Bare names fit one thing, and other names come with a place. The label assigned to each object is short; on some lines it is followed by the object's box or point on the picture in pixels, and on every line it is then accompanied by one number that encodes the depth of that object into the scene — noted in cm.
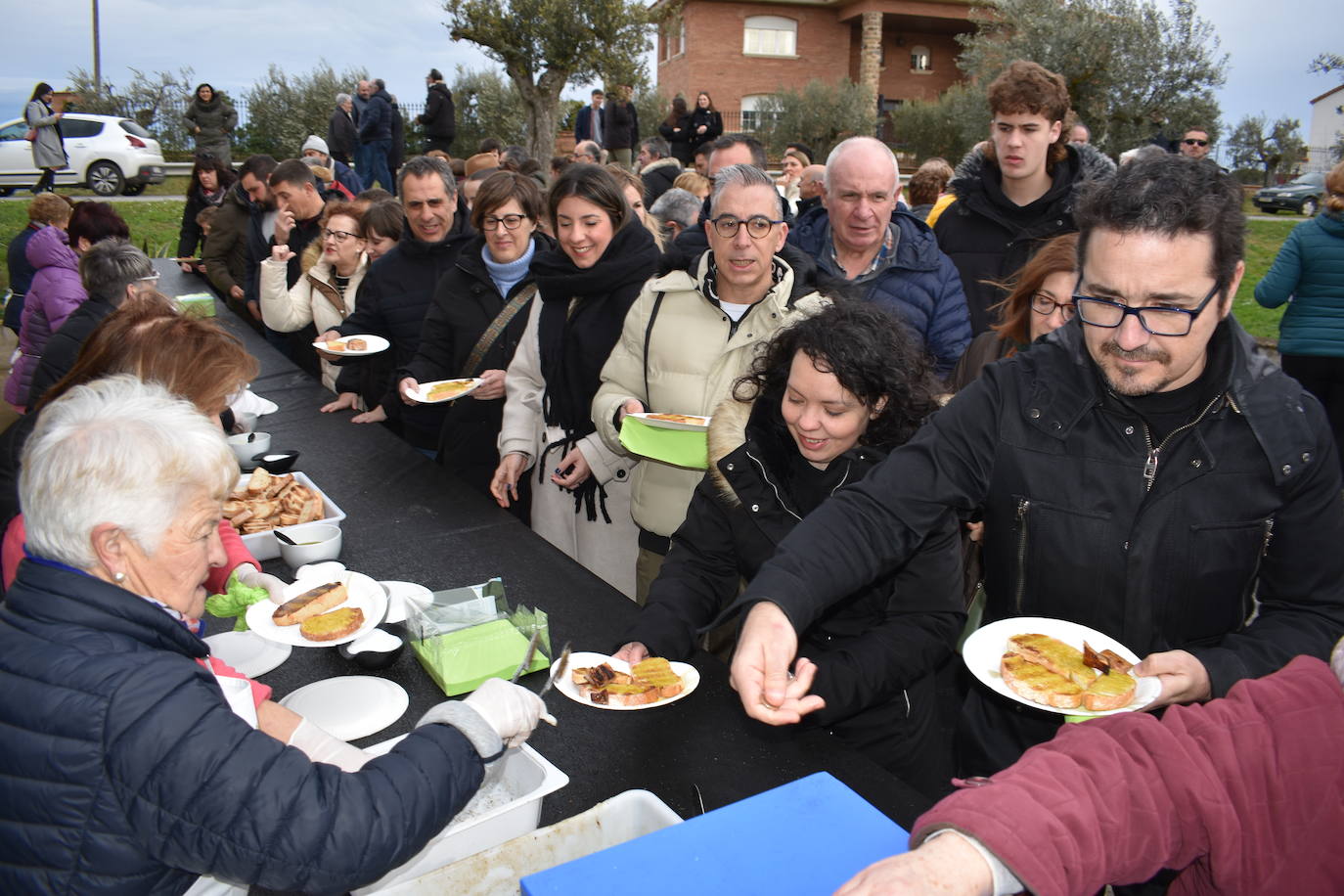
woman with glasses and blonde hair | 522
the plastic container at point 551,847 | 128
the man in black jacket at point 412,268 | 466
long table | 171
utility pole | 2214
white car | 1641
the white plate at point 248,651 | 213
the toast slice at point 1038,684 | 171
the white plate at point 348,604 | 208
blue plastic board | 116
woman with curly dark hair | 221
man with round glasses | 315
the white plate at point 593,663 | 190
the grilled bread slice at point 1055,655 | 175
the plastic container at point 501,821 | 144
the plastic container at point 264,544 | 274
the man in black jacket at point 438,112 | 1376
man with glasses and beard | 167
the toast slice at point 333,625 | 208
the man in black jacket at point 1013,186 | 394
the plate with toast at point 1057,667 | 168
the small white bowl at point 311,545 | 268
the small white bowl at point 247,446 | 359
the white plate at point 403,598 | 221
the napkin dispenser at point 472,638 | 201
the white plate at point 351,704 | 188
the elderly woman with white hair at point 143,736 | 125
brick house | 3022
